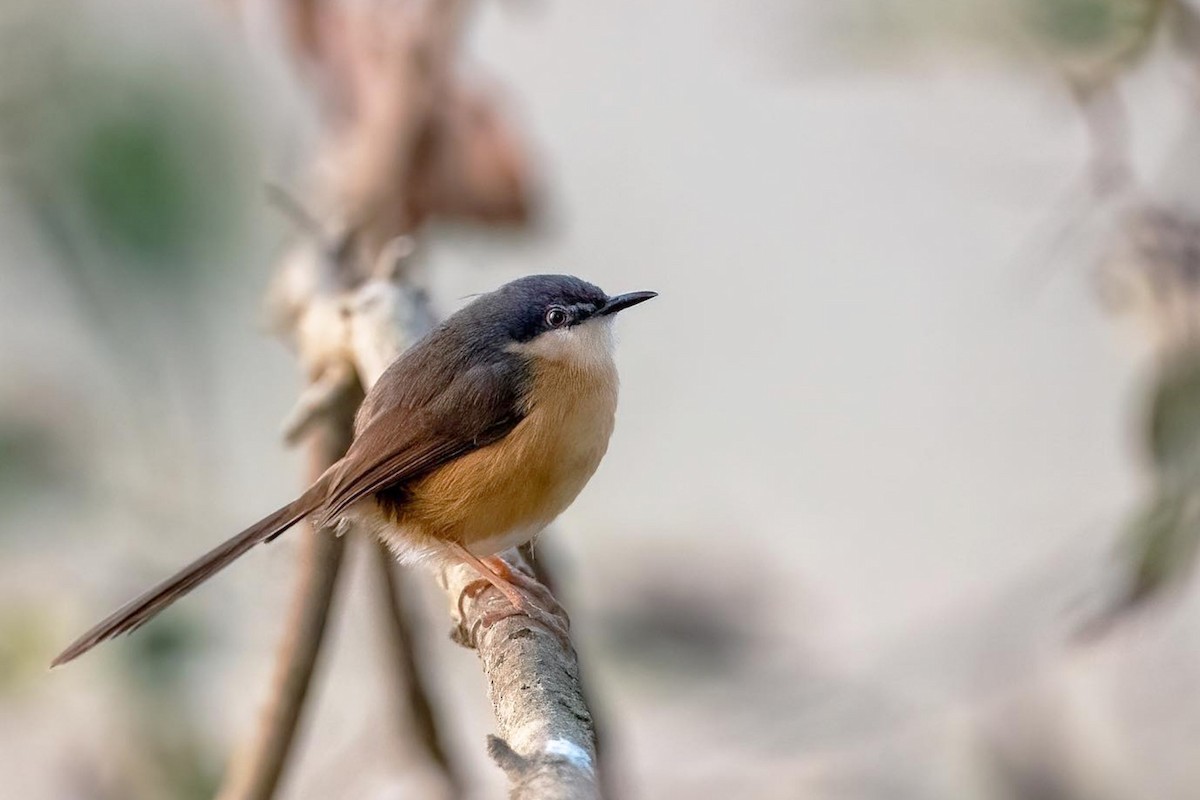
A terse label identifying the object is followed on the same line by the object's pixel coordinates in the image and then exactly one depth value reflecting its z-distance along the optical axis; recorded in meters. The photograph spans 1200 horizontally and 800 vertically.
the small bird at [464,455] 3.64
